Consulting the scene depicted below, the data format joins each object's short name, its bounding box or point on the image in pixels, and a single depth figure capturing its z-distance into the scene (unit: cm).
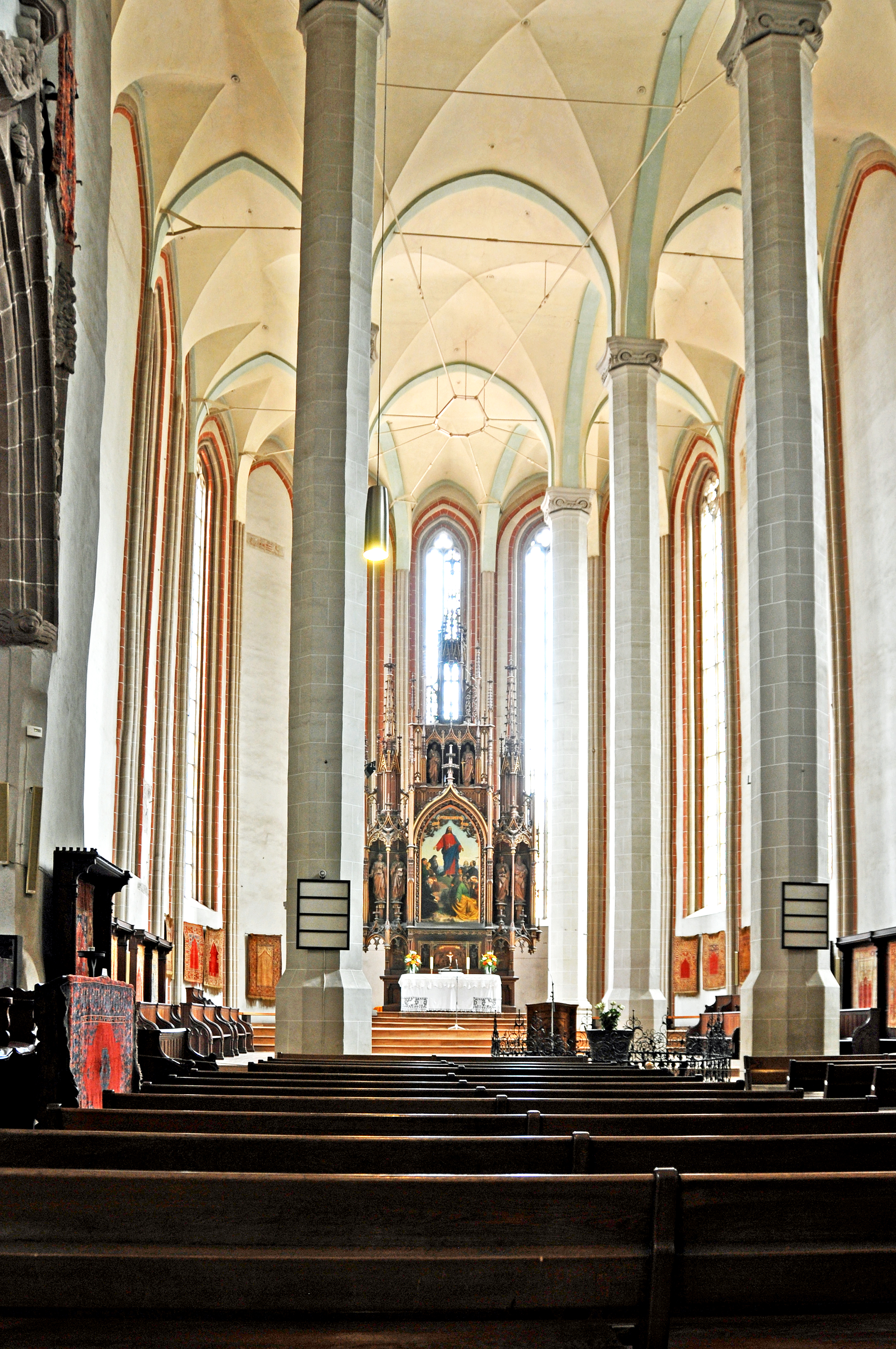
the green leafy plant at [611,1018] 1412
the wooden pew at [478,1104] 414
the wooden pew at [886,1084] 575
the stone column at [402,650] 3052
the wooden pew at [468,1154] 257
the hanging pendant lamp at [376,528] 1423
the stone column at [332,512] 1278
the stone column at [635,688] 1762
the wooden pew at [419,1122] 323
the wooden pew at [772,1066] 748
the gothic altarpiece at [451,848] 2777
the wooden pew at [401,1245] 194
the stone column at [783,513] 1209
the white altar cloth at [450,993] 2389
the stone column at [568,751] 2252
